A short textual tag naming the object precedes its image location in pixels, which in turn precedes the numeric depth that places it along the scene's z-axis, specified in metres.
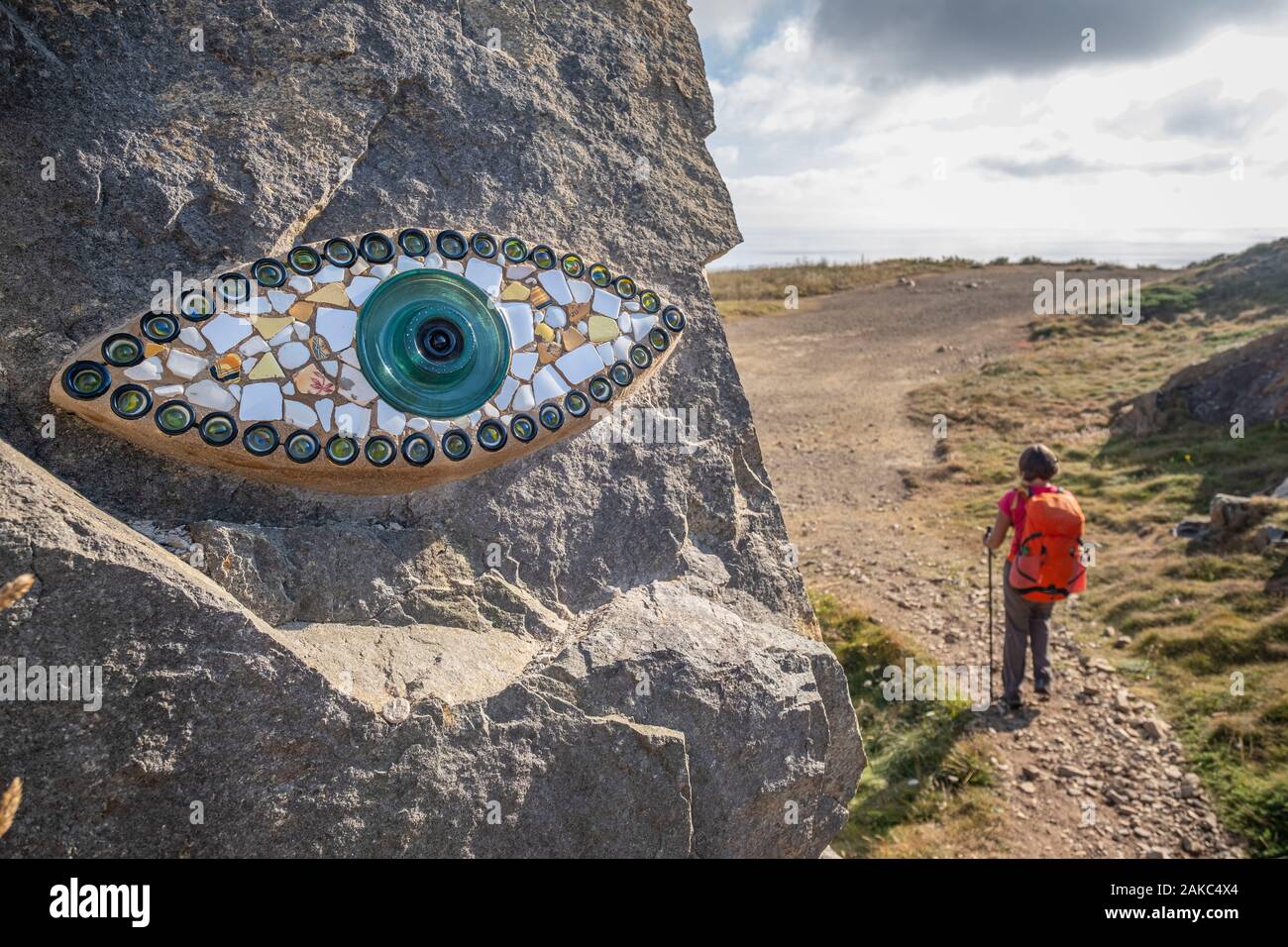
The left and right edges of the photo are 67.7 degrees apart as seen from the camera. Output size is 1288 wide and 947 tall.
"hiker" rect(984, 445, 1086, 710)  6.32
